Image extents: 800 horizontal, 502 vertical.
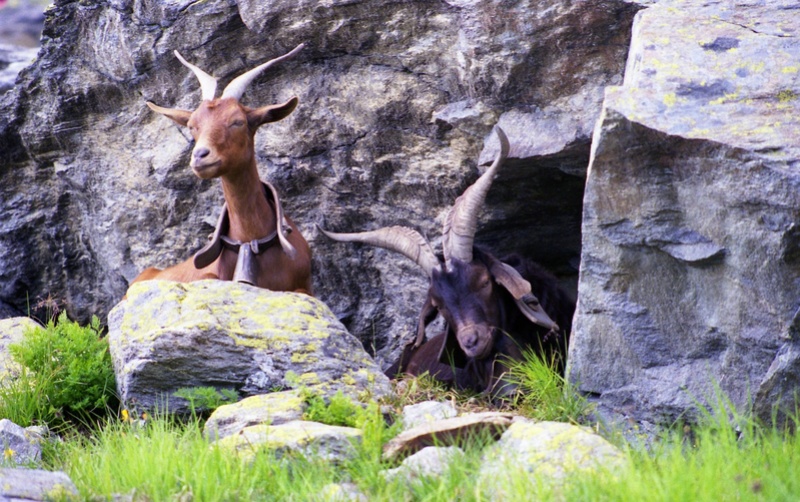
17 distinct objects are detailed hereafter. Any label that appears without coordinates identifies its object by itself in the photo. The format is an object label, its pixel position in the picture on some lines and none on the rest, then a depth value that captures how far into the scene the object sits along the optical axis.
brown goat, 13.83
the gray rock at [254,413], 9.82
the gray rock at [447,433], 9.00
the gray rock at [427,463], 8.34
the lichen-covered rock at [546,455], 7.95
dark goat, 12.67
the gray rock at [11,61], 20.86
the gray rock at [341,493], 8.00
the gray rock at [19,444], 10.37
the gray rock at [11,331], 13.28
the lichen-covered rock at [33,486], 8.14
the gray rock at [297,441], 8.96
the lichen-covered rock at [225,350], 10.87
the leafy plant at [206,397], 10.64
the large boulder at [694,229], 9.74
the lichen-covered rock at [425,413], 9.93
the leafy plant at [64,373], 12.04
